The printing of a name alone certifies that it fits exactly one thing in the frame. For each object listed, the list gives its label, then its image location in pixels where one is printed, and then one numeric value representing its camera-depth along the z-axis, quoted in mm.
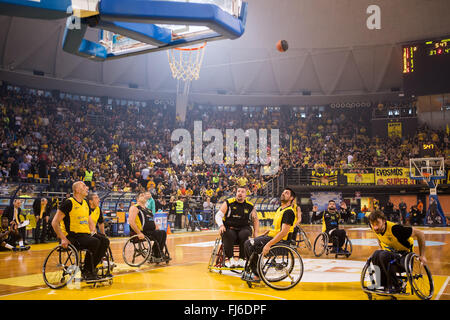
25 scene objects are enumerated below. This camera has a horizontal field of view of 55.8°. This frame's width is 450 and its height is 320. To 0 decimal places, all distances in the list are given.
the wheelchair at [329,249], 10367
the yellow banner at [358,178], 27234
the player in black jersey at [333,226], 10492
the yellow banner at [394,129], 32875
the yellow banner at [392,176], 26672
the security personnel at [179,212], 19247
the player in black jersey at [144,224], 8539
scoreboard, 23141
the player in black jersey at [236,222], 7480
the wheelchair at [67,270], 6230
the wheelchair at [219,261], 7705
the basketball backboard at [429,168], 23156
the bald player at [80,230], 6418
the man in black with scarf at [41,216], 13383
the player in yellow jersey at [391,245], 5359
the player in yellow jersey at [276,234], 6320
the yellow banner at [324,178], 27438
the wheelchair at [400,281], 5176
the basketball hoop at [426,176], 23070
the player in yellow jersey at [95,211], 7840
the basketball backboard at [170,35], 7293
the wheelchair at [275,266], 6172
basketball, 14399
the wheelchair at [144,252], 8547
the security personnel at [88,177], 19169
